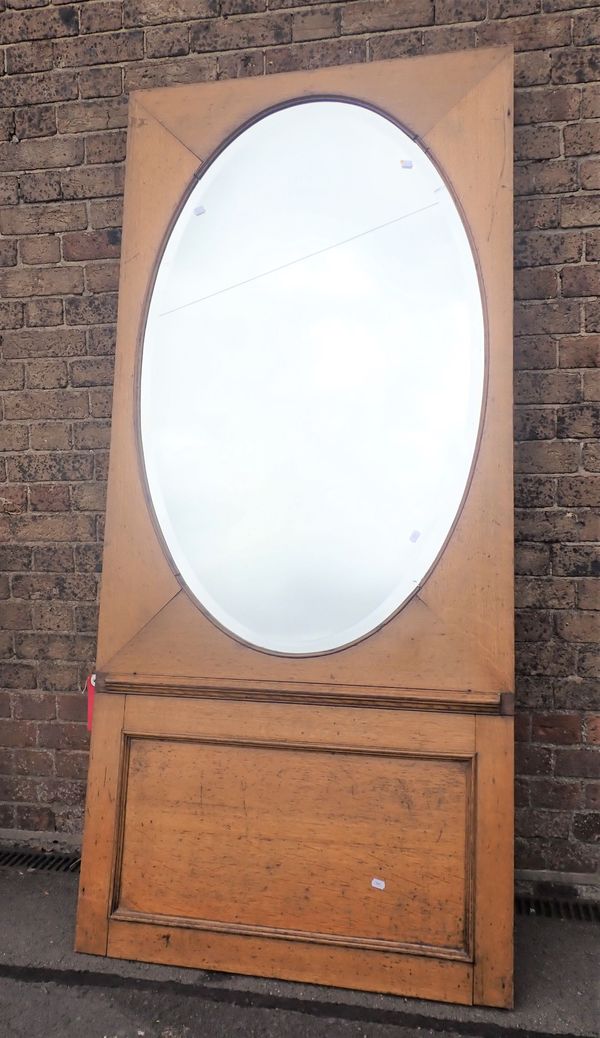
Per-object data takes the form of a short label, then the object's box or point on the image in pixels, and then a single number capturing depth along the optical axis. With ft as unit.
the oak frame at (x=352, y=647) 4.84
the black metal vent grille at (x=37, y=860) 6.56
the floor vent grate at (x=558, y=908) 5.77
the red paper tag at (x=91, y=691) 5.51
